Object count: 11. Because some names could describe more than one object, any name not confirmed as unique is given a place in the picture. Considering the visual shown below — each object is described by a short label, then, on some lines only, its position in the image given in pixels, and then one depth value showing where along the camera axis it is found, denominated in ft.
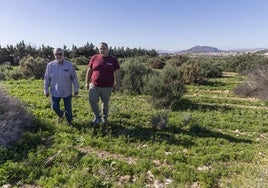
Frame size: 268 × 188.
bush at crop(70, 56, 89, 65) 67.48
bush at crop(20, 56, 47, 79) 37.94
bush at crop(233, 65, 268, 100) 21.42
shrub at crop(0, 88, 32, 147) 10.22
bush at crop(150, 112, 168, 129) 12.67
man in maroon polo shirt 11.71
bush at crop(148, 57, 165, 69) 54.09
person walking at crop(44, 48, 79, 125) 11.71
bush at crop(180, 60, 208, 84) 33.01
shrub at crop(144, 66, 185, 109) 18.65
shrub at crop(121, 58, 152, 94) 24.57
